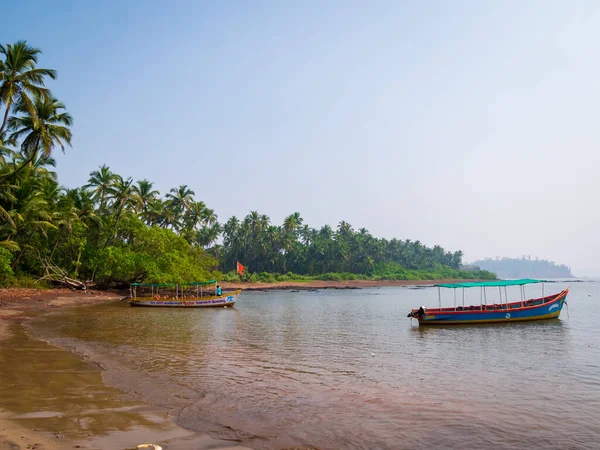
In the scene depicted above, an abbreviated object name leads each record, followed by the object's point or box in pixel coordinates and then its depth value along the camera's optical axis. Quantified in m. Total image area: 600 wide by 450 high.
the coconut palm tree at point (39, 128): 33.09
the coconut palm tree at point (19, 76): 29.87
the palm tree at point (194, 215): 73.38
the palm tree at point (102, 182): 51.84
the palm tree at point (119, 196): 51.31
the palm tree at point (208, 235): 96.03
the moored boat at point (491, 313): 28.62
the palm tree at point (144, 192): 60.70
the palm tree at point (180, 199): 71.62
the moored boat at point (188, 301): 39.09
